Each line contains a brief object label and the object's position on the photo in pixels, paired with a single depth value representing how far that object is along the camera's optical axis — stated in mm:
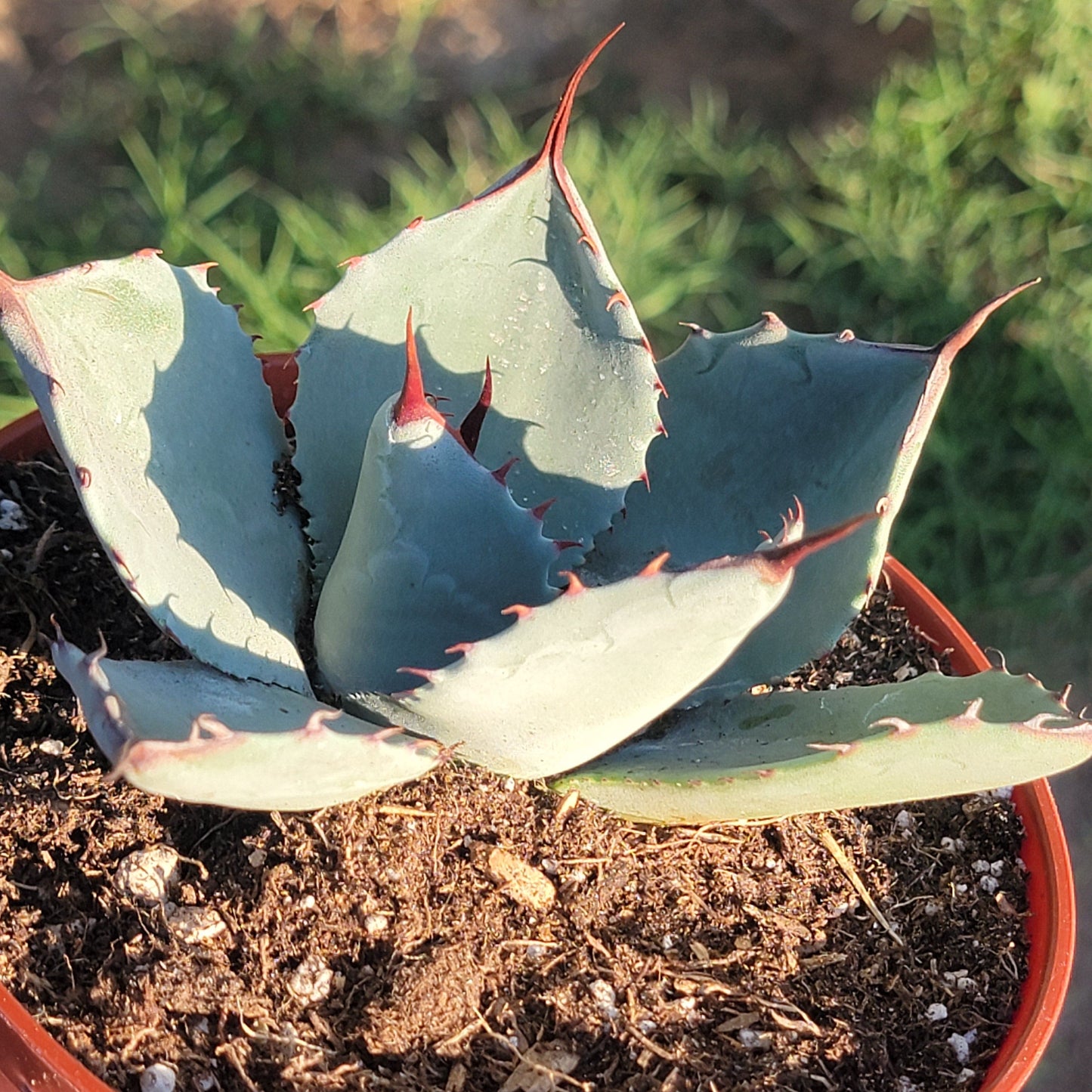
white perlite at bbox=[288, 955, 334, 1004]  204
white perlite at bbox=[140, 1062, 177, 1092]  195
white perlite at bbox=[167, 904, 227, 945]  207
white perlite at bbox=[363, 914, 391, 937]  209
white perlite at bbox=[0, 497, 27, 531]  252
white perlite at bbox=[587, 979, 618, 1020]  209
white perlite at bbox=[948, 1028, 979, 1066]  215
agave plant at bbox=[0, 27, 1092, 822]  177
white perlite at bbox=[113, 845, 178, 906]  212
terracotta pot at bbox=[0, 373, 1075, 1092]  187
